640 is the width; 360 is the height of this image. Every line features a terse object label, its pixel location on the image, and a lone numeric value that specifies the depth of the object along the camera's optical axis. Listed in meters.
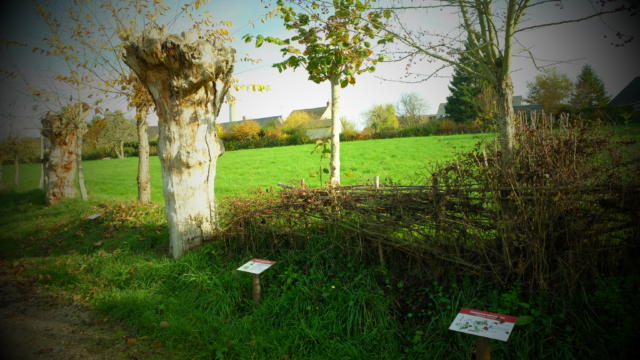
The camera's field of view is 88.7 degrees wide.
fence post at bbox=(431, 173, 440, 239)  3.58
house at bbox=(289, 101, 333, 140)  49.06
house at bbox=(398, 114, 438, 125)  52.11
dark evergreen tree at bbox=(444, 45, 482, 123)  33.09
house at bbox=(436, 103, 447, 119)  63.17
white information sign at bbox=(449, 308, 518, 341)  2.23
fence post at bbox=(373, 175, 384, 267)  3.77
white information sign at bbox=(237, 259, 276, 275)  3.79
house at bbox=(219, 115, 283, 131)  59.91
